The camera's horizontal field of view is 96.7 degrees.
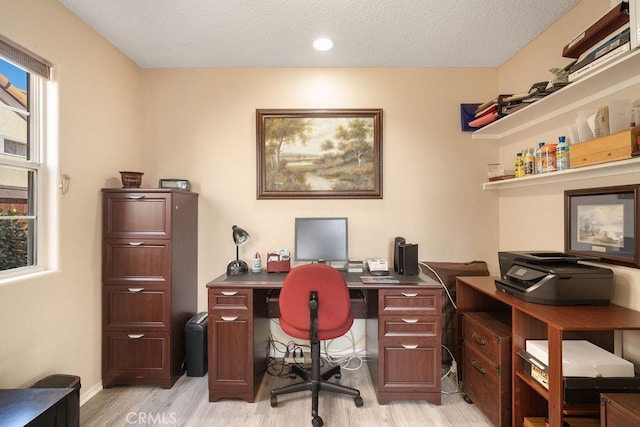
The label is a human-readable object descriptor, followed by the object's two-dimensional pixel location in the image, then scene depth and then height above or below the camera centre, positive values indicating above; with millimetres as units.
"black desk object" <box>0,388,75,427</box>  1224 -873
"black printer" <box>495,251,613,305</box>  1536 -381
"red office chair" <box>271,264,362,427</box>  1807 -588
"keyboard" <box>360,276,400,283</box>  2109 -497
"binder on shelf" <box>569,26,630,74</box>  1340 +828
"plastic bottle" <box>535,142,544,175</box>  1948 +370
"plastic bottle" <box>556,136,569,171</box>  1760 +356
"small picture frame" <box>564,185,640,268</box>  1545 -64
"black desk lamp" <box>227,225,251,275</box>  2395 -405
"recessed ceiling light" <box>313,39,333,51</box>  2307 +1400
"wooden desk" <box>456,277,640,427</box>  1313 -661
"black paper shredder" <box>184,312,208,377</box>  2318 -1090
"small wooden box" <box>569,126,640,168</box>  1328 +327
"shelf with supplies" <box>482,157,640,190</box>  1439 +243
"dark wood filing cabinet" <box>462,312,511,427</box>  1677 -965
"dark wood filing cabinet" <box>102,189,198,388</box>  2201 -557
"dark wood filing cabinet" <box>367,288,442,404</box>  2008 -946
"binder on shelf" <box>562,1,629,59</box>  1365 +951
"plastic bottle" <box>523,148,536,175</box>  2043 +362
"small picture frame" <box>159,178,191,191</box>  2539 +273
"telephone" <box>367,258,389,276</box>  2365 -451
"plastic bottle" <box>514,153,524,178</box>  2115 +348
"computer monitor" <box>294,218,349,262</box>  2506 -233
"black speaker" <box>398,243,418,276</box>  2331 -372
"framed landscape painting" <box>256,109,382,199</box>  2705 +597
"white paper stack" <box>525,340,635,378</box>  1346 -720
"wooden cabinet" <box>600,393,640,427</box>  1113 -791
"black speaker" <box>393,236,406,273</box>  2402 -330
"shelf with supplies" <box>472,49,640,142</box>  1430 +734
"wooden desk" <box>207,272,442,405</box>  2008 -893
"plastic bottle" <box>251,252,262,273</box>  2516 -452
